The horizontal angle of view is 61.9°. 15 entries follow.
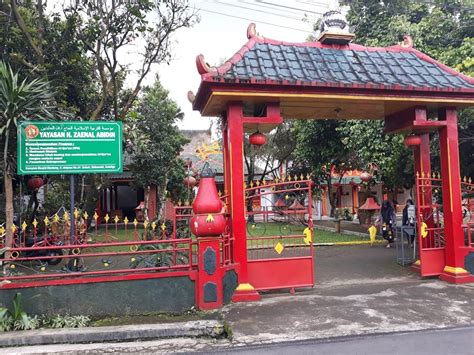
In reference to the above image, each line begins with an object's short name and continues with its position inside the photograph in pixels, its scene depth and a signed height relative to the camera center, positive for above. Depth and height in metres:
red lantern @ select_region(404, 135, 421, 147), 8.12 +1.10
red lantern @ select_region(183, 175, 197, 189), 15.51 +0.79
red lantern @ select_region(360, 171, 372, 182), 14.68 +0.68
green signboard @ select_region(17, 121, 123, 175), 5.91 +0.88
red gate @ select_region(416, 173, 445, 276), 7.41 -0.75
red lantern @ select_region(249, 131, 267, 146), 7.23 +1.09
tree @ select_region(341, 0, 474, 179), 10.95 +4.89
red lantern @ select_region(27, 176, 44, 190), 9.84 +0.59
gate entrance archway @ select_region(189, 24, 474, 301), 6.50 +1.74
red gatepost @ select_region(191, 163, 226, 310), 5.88 -0.73
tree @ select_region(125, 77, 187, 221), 18.58 +2.49
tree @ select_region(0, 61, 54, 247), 5.97 +1.55
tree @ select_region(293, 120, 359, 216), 15.25 +2.04
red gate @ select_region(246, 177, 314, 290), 6.68 -1.20
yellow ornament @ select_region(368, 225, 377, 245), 13.11 -1.31
